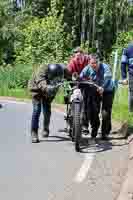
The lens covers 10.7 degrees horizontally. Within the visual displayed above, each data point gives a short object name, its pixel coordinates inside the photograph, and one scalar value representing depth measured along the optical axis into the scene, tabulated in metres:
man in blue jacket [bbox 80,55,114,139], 12.76
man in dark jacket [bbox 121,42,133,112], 12.23
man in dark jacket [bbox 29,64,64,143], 12.50
